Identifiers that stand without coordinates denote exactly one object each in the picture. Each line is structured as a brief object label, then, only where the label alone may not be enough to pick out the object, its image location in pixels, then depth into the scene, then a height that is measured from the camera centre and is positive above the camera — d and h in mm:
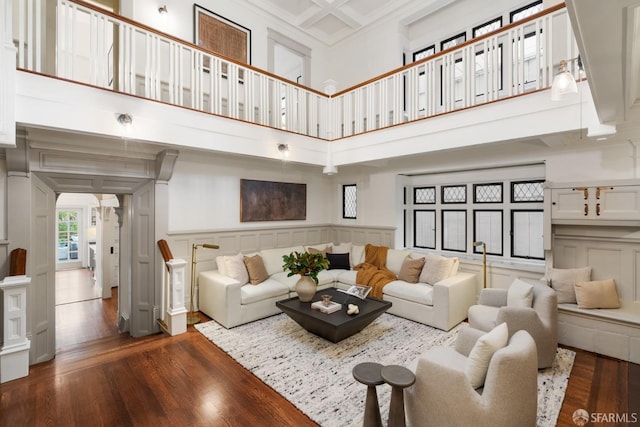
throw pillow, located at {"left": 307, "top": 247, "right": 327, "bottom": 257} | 5525 -711
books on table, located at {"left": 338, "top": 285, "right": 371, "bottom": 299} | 3848 -1027
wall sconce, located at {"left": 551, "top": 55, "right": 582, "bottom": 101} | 2252 +965
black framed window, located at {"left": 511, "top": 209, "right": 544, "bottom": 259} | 4391 -317
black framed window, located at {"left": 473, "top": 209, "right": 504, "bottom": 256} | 4773 -270
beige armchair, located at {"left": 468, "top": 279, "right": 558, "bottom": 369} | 2703 -1019
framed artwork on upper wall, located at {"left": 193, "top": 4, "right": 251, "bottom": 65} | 5105 +3185
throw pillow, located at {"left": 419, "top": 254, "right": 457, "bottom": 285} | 4328 -827
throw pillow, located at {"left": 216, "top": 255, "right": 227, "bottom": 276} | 4477 -799
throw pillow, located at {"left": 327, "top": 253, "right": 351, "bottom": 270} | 5441 -901
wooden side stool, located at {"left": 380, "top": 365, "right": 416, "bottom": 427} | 1863 -1160
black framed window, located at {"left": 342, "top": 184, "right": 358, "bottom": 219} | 6559 +255
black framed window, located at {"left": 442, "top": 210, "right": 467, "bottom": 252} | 5199 -313
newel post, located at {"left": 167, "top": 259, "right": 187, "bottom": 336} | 3873 -1145
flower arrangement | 3861 -678
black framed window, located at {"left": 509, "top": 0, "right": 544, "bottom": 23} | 4641 +3215
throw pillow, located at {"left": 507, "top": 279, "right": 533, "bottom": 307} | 2920 -823
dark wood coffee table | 3223 -1163
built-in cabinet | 3221 +107
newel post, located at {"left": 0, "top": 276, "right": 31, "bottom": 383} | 2834 -1150
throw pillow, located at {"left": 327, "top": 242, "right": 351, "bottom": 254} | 5637 -690
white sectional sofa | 3947 -1160
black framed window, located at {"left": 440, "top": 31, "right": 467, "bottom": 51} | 5448 +3196
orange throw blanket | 4591 -965
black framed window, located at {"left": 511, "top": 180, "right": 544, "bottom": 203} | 4395 +314
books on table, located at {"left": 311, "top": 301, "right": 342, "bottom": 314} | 3482 -1110
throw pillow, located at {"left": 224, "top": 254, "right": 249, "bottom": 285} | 4410 -834
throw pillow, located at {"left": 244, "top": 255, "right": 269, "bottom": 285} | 4523 -874
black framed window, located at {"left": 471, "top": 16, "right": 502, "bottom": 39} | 5062 +3208
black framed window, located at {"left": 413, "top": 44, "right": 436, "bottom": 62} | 5887 +3222
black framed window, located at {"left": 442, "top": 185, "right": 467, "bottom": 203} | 5223 +336
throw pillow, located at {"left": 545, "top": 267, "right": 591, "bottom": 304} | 3480 -798
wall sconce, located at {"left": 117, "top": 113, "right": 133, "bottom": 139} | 3133 +954
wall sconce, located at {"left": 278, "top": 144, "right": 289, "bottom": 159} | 4535 +959
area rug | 2406 -1535
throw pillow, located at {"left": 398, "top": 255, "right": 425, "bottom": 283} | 4546 -877
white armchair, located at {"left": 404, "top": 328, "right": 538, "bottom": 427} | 1735 -1091
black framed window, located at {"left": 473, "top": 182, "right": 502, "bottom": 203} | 4801 +322
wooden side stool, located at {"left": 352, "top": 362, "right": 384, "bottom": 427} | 1973 -1257
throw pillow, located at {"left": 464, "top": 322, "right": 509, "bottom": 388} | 1871 -918
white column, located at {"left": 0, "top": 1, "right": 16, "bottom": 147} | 2535 +1156
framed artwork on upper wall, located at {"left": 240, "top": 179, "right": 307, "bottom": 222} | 5354 +224
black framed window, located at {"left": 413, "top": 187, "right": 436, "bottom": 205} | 5656 +328
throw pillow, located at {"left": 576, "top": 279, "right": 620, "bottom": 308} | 3238 -895
